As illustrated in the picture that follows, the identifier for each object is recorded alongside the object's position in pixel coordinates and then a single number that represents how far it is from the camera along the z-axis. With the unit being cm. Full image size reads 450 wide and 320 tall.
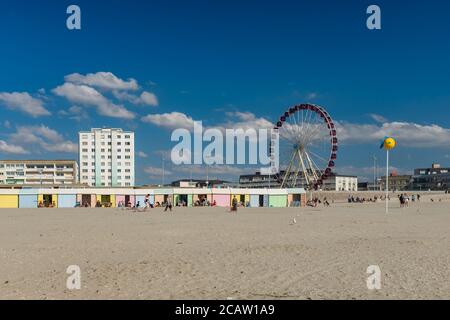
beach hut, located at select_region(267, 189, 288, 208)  5762
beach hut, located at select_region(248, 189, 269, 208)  5662
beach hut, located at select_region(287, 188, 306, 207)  5962
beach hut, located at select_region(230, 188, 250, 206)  5594
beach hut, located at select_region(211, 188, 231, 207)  5519
